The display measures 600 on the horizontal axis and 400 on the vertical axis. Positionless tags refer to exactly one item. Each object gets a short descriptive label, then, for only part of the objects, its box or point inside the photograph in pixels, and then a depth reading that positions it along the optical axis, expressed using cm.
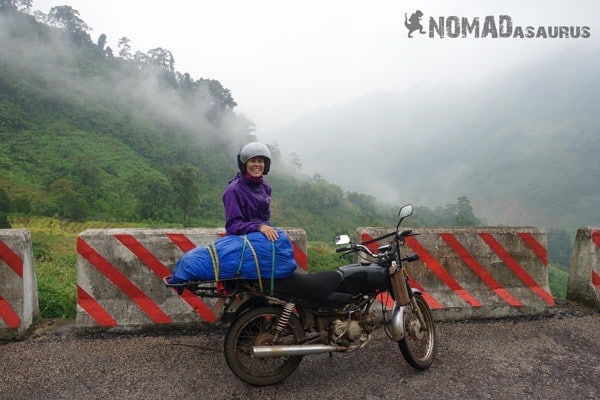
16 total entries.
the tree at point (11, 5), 10281
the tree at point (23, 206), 5560
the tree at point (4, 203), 5456
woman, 331
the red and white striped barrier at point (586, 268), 486
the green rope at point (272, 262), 312
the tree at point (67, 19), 10794
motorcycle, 318
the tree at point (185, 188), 6956
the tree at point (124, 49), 12575
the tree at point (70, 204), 5979
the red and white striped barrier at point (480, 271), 456
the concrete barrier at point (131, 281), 408
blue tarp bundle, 302
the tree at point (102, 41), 12088
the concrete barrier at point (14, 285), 386
